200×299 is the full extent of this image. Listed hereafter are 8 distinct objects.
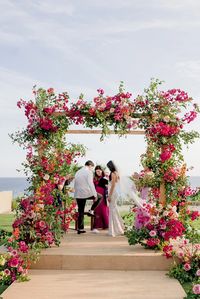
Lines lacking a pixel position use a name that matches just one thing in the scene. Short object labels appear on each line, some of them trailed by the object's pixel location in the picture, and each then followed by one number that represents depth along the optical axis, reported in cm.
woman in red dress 730
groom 670
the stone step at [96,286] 403
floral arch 583
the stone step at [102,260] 502
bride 654
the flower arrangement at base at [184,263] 468
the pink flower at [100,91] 607
